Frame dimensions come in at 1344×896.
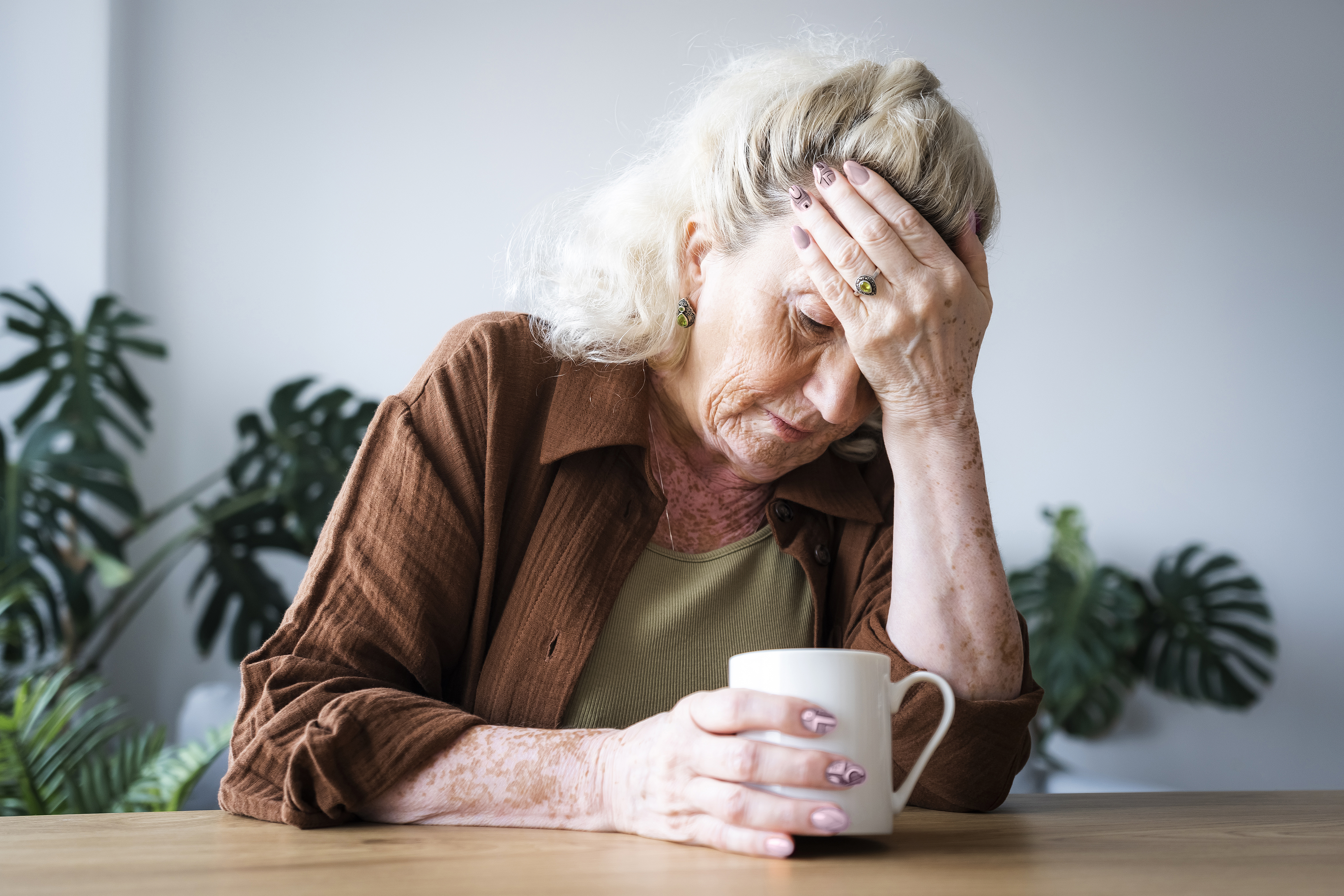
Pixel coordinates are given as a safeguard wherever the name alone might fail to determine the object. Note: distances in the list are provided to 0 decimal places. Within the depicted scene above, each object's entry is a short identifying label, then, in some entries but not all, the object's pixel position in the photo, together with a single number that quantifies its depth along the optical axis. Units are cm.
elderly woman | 76
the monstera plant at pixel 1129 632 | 288
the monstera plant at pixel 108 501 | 232
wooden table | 53
